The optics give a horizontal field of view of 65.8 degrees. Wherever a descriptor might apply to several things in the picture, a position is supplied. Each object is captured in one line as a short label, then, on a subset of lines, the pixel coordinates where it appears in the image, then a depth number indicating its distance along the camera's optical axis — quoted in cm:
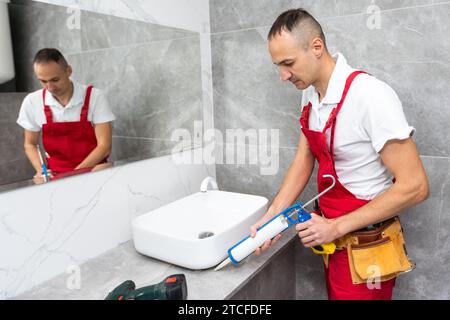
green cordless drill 99
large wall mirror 104
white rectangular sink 117
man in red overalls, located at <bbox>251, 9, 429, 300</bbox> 102
